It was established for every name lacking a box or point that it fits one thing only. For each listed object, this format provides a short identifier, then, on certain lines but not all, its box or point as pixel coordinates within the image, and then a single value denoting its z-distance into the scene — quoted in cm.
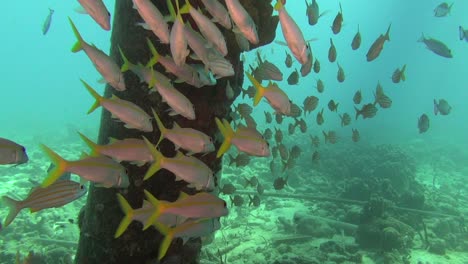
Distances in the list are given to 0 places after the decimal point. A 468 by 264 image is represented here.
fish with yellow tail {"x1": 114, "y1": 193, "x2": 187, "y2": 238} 281
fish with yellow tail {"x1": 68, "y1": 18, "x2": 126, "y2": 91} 300
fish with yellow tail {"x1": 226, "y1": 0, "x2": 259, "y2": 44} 277
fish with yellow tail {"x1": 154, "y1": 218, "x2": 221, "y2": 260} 288
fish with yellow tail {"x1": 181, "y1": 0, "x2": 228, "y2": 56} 288
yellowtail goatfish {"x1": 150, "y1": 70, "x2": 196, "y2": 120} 310
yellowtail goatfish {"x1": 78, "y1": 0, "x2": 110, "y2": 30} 285
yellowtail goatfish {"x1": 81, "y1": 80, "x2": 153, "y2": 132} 305
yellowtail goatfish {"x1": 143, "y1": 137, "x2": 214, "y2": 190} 287
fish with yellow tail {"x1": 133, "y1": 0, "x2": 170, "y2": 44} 276
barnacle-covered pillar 393
